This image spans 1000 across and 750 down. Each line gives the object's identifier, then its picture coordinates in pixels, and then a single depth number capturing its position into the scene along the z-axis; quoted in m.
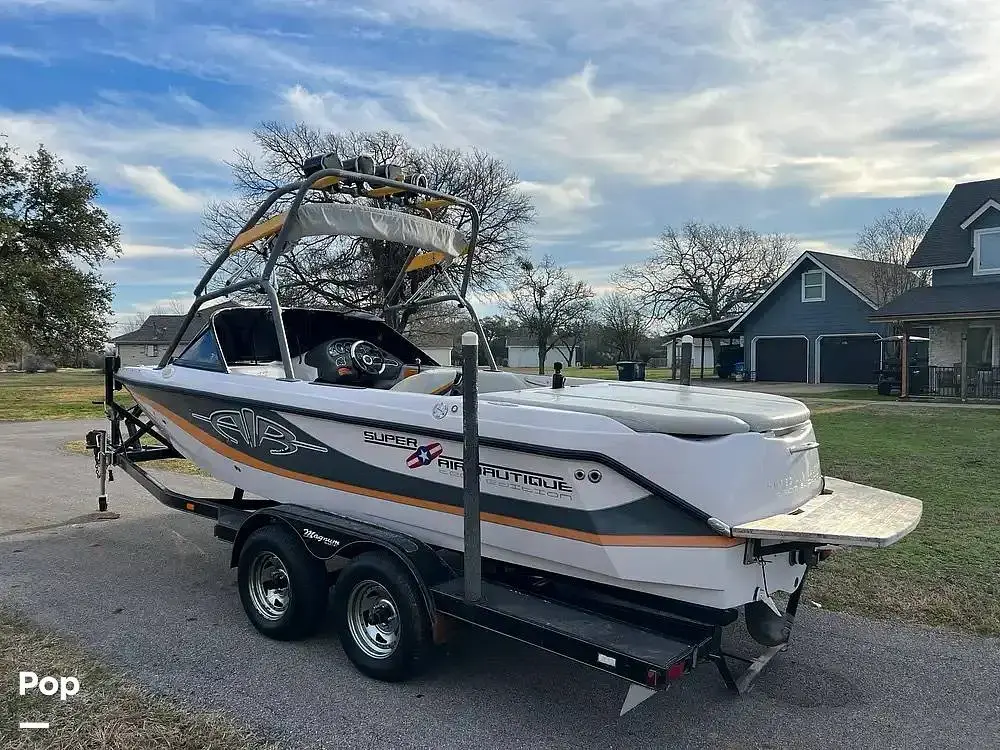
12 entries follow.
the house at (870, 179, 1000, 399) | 20.80
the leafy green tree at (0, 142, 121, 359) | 23.58
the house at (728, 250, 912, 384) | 27.84
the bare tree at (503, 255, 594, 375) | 40.53
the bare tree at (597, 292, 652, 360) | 51.00
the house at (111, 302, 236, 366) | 65.81
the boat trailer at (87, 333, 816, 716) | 3.20
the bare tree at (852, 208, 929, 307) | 41.16
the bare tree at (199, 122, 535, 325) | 24.64
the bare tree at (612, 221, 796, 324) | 45.38
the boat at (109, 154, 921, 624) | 3.34
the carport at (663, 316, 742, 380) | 32.31
